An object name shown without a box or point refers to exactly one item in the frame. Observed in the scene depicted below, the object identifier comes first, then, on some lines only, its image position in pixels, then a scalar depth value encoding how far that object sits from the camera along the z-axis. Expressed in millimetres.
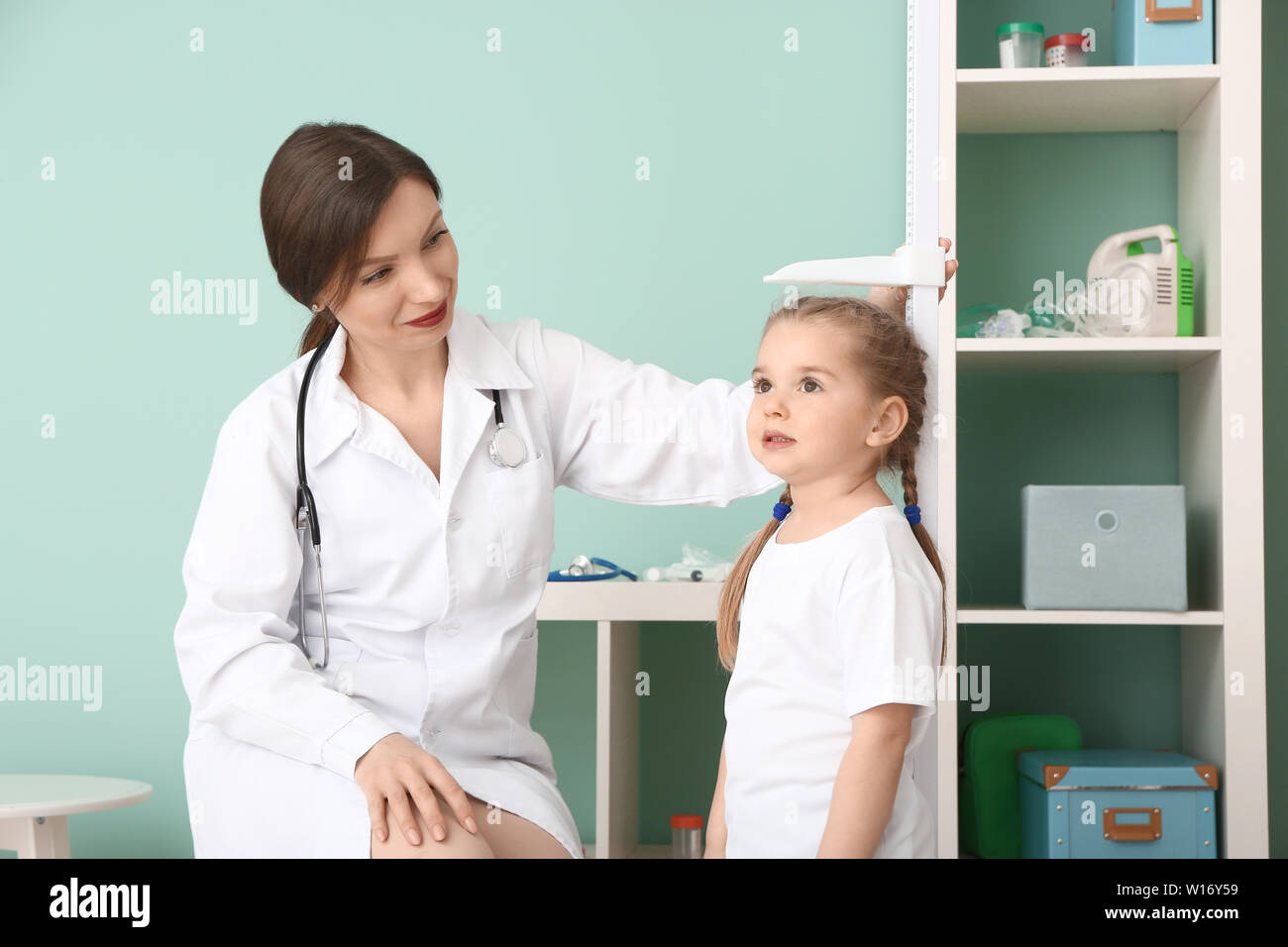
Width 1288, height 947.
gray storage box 1975
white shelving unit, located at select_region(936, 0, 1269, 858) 1940
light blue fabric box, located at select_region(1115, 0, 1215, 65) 2021
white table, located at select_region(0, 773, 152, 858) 1778
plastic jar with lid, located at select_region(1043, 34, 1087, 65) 2086
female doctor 1106
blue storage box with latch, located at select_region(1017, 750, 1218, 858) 1894
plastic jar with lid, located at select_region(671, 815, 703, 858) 2016
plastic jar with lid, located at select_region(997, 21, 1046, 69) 2109
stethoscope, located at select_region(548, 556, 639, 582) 2068
